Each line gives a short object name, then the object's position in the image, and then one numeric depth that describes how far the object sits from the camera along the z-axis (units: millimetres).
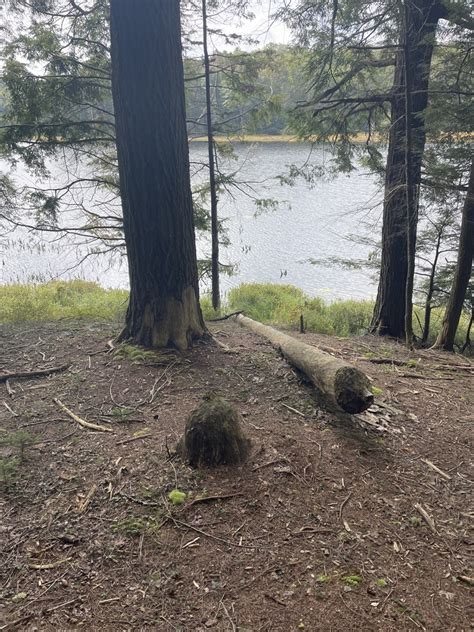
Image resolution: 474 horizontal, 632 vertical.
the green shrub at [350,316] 9752
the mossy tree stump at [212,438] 2844
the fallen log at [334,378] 3328
